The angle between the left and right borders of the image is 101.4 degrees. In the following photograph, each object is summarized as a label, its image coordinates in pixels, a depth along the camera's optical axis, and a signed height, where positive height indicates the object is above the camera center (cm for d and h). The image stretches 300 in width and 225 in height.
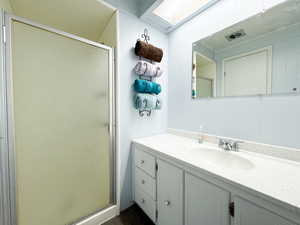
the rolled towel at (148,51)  133 +67
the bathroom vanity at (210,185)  53 -43
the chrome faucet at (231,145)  105 -31
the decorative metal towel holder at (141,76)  148 +52
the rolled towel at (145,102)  135 +10
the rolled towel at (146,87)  135 +27
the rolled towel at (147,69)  134 +46
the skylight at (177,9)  129 +113
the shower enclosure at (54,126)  83 -13
